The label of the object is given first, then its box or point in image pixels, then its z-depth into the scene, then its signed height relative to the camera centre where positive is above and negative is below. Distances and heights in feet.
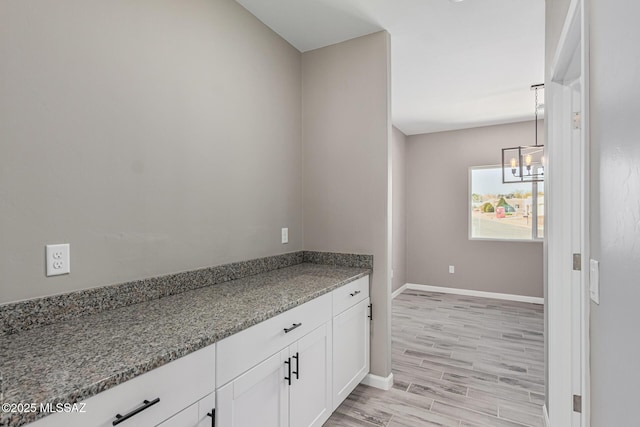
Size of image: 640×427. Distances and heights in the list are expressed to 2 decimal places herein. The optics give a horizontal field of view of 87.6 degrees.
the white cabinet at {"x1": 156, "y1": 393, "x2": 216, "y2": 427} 3.39 -2.13
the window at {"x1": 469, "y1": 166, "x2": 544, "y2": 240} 15.98 +0.50
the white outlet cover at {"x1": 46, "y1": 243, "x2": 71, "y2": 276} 4.18 -0.56
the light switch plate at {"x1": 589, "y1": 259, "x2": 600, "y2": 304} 3.13 -0.61
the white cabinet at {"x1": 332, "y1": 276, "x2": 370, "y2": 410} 6.73 -2.64
